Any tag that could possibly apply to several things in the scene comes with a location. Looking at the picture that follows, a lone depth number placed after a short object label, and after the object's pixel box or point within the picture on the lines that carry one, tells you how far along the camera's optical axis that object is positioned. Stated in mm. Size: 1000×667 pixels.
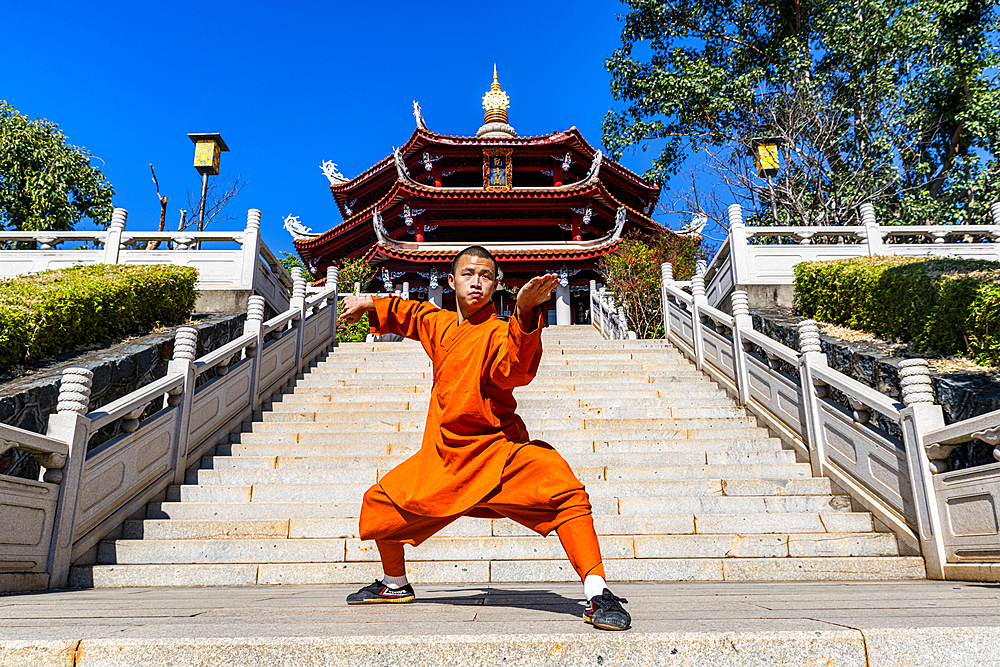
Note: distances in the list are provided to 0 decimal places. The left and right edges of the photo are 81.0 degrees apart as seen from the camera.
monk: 2166
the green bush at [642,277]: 13781
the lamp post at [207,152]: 10242
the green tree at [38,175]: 13680
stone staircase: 3660
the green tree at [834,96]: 14297
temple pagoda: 18625
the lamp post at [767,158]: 11914
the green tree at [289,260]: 26914
